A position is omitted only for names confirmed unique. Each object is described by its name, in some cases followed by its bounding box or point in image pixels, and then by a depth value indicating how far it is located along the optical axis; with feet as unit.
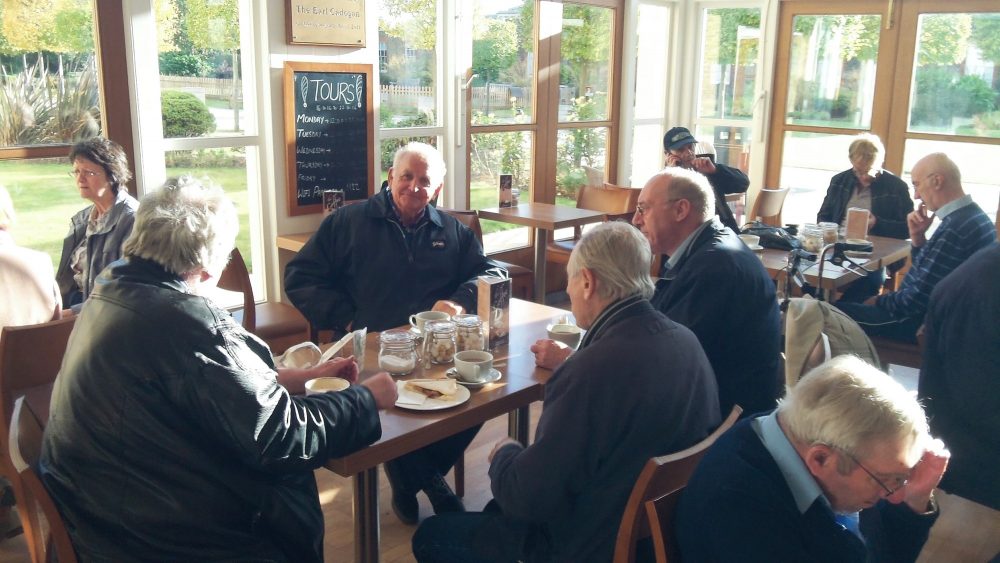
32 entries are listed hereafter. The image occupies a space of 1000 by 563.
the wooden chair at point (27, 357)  7.30
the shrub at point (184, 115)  13.00
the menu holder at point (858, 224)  14.25
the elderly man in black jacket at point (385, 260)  10.16
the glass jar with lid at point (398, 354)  7.36
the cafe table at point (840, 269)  12.05
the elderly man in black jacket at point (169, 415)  5.01
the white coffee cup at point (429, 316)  8.27
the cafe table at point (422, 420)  6.07
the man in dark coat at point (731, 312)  7.64
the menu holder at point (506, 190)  17.30
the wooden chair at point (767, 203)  17.47
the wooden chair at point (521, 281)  16.39
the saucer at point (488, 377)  7.13
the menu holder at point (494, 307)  8.05
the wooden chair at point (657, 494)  4.96
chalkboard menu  14.15
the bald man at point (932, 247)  11.46
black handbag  12.58
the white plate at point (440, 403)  6.57
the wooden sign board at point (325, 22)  13.71
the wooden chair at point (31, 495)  5.01
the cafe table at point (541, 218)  15.81
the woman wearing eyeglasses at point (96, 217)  10.65
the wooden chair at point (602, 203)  17.62
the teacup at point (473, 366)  7.14
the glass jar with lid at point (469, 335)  7.82
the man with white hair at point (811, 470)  4.47
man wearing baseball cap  15.85
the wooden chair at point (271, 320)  11.51
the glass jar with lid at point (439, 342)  7.64
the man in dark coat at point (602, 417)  5.39
